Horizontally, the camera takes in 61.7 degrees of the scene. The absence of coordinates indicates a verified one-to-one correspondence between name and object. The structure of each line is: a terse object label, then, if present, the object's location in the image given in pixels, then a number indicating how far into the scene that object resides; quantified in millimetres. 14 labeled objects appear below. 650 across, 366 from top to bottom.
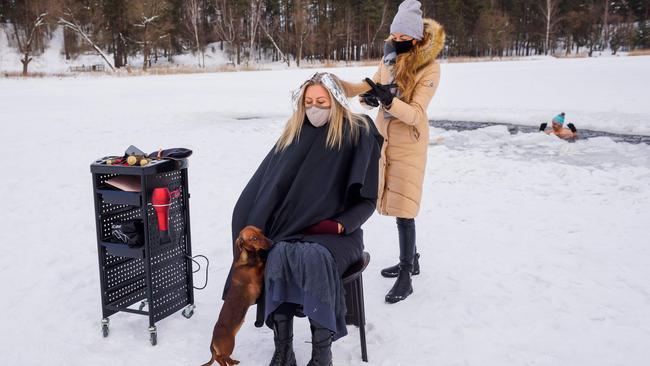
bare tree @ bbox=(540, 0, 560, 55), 43166
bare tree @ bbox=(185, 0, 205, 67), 40781
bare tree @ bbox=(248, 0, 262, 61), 39922
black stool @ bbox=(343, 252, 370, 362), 2625
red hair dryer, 2662
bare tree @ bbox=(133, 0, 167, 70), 36438
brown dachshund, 2430
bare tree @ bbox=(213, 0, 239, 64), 41688
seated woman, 2383
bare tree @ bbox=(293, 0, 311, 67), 40438
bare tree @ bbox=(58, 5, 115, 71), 33069
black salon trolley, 2707
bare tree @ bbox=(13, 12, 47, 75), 30681
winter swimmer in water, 8633
